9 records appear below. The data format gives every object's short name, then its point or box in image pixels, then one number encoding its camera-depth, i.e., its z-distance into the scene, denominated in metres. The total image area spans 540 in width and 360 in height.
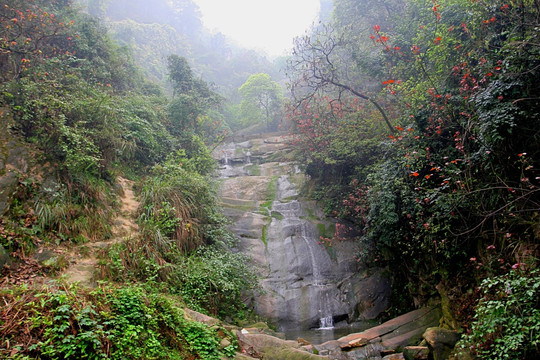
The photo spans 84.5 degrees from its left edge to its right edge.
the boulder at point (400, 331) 6.79
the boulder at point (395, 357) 6.16
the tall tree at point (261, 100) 29.94
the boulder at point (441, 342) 5.61
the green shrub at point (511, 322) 3.92
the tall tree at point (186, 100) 14.75
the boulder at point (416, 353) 5.90
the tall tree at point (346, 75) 15.42
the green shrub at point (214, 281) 7.04
